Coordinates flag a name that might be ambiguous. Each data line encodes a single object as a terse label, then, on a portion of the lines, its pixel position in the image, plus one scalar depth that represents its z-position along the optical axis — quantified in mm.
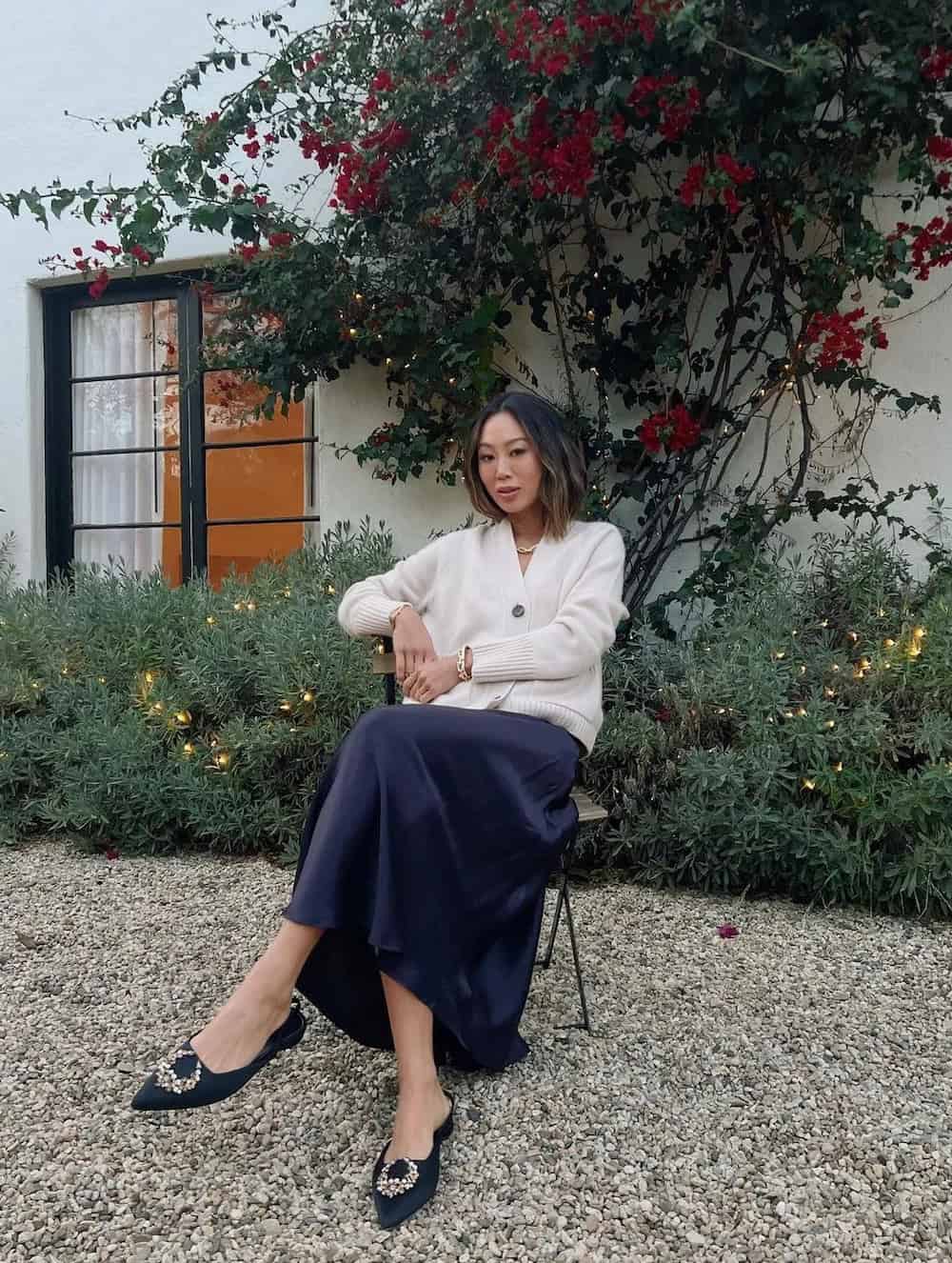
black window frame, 5105
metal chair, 2049
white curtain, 5305
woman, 1619
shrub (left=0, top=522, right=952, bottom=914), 2811
